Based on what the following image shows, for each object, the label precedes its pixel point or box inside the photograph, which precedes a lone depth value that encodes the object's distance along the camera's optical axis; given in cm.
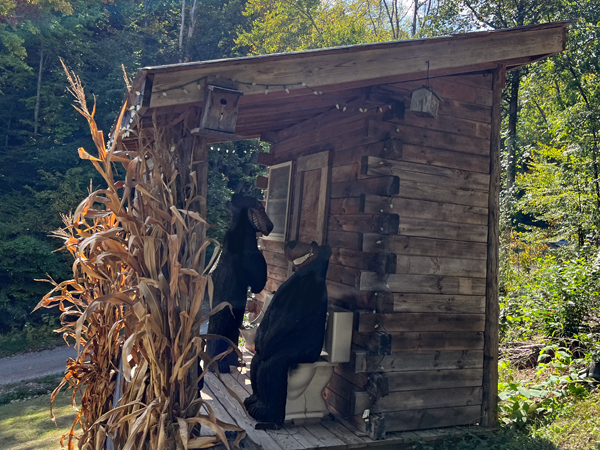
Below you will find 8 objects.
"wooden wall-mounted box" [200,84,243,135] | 298
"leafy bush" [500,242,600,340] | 677
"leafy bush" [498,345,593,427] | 480
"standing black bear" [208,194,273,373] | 464
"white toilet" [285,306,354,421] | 406
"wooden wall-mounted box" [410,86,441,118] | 379
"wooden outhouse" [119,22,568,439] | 404
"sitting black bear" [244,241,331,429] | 391
